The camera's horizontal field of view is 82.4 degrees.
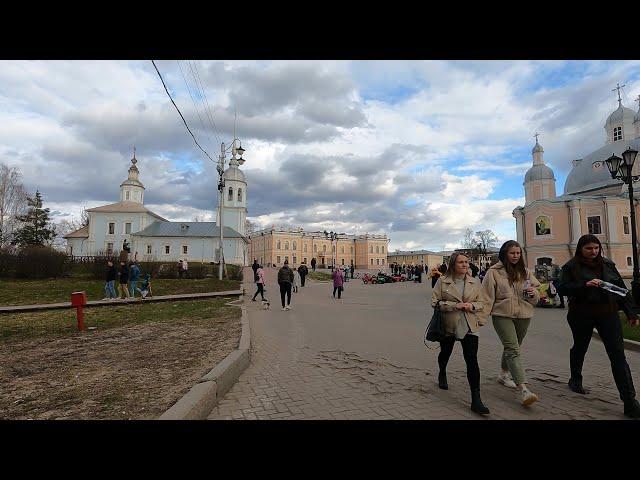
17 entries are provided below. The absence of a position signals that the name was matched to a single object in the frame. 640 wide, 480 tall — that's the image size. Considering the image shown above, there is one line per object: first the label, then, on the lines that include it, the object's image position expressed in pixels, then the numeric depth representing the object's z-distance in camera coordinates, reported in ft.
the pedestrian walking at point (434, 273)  26.74
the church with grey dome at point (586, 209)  133.90
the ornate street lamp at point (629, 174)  34.09
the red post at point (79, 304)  30.47
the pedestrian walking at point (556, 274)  44.43
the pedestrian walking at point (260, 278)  49.62
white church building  189.06
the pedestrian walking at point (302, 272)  88.99
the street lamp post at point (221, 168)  82.15
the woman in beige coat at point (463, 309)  12.66
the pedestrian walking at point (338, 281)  63.05
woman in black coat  12.45
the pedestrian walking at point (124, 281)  53.62
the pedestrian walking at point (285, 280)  43.24
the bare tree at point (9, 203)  131.64
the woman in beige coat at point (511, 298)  13.12
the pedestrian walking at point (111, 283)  52.11
